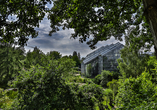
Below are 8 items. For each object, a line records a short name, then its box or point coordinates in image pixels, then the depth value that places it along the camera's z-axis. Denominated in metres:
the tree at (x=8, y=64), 17.36
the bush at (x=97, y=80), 15.80
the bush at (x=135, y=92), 2.78
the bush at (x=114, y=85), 9.66
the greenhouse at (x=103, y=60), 19.62
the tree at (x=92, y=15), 2.92
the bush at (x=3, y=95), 3.88
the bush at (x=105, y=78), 14.70
